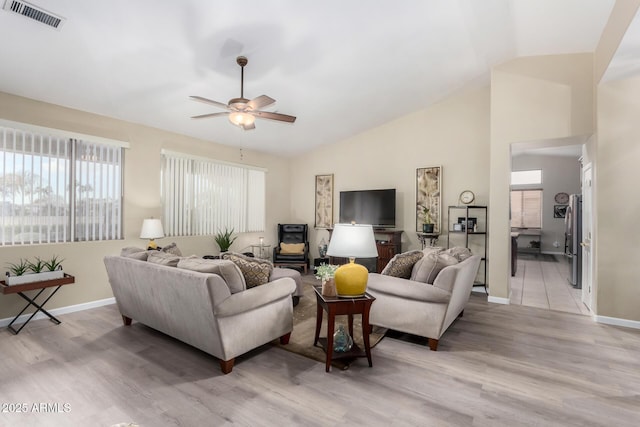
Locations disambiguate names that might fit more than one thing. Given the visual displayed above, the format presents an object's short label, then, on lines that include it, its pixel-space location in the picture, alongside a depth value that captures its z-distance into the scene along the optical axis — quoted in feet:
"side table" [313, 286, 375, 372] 8.48
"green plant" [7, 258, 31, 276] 11.56
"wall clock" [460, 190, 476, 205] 17.94
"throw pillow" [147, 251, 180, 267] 9.70
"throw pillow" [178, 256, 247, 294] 8.52
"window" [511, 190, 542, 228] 31.58
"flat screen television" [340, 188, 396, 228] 19.99
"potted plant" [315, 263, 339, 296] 9.07
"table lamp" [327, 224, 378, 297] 8.89
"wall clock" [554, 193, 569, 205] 30.12
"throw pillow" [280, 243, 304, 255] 21.47
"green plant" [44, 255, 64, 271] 12.26
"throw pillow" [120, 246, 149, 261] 10.85
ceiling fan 10.32
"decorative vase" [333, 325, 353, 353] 9.25
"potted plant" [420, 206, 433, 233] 18.39
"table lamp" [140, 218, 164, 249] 14.87
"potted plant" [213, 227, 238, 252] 19.12
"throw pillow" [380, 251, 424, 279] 11.07
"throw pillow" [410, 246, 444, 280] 10.68
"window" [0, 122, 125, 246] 12.01
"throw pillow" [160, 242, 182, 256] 13.70
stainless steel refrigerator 17.15
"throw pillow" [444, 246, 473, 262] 11.73
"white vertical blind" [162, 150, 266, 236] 17.39
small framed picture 30.25
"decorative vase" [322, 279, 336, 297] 9.13
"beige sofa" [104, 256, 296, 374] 8.04
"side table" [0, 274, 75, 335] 10.92
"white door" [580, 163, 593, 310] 13.83
